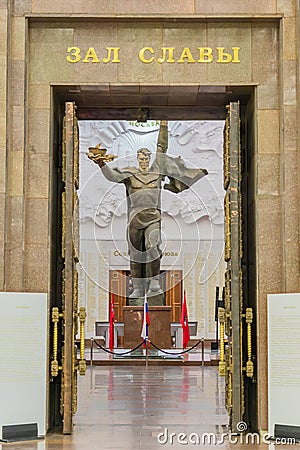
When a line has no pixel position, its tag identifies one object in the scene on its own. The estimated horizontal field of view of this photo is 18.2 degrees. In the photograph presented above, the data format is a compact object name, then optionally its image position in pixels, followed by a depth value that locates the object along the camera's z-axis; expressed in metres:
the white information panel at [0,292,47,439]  9.55
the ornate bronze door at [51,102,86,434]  10.39
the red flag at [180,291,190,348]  24.96
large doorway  10.55
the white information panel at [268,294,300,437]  9.44
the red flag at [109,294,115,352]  25.15
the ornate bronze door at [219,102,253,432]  10.35
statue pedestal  25.41
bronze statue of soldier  24.59
